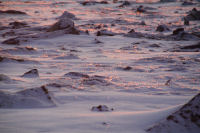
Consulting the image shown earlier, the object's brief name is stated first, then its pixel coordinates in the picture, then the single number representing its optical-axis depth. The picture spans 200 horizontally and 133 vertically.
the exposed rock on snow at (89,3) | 39.54
